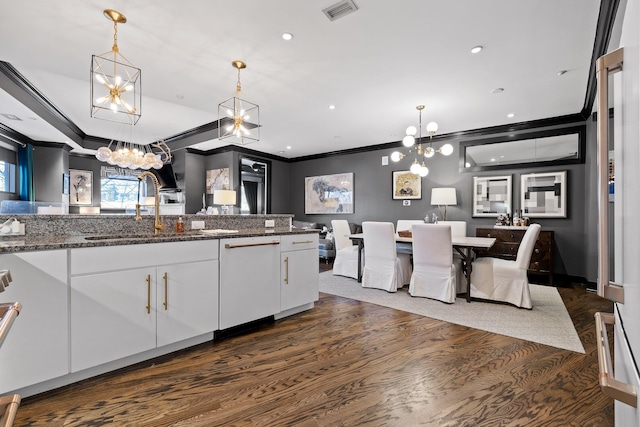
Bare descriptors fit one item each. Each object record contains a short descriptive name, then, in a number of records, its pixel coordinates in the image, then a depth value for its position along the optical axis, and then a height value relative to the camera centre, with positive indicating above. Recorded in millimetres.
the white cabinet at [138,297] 1807 -572
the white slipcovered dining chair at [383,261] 4066 -663
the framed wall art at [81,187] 7051 +654
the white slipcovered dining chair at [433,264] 3557 -624
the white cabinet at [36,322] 1582 -602
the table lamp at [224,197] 5883 +345
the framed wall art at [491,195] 5141 +340
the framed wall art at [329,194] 7301 +528
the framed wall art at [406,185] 6160 +623
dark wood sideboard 4492 -526
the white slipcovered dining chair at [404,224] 5539 -183
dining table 3598 -417
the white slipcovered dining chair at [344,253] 4871 -649
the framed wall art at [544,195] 4707 +325
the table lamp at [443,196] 5277 +327
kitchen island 1642 -538
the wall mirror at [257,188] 7633 +707
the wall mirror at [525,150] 4664 +1094
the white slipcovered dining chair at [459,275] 3951 -818
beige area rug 2643 -1070
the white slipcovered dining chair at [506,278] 3338 -756
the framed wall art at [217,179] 7055 +850
